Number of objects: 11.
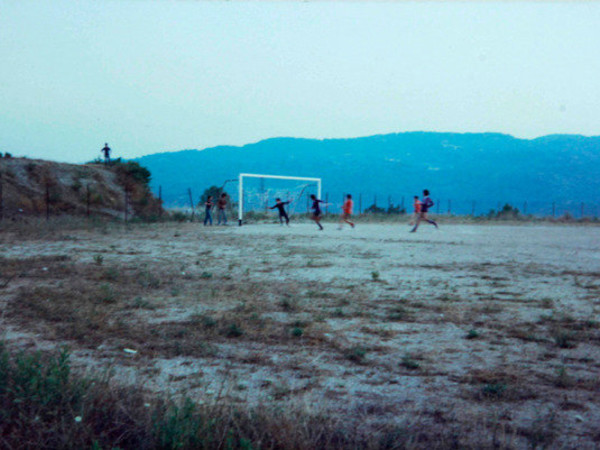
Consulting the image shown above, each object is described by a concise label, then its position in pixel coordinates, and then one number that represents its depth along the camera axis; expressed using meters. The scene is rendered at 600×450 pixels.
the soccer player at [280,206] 28.06
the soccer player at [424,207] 23.74
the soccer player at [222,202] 30.10
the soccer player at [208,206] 30.23
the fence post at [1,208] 30.02
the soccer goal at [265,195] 40.69
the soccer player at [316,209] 26.53
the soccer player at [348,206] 26.05
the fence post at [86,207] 32.68
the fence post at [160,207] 38.84
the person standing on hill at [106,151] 41.31
